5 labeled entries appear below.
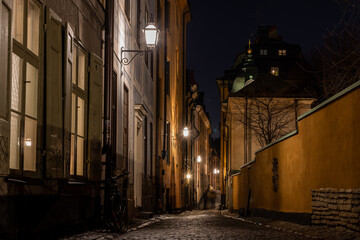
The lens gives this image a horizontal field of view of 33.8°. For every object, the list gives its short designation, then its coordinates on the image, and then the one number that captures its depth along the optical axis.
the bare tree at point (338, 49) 10.99
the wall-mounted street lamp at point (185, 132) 31.66
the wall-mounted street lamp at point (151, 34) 13.66
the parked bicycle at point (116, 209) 10.02
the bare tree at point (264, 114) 40.19
